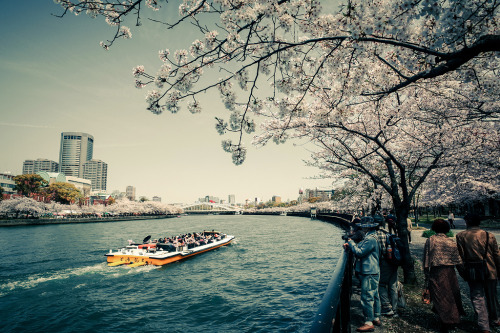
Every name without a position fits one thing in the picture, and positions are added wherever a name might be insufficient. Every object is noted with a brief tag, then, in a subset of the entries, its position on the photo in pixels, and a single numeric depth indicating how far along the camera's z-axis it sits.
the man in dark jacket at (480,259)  4.48
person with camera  4.73
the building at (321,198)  151.00
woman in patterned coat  4.49
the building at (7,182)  96.47
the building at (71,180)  132.69
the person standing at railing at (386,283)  5.32
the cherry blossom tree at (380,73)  3.51
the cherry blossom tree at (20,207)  61.12
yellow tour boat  18.98
